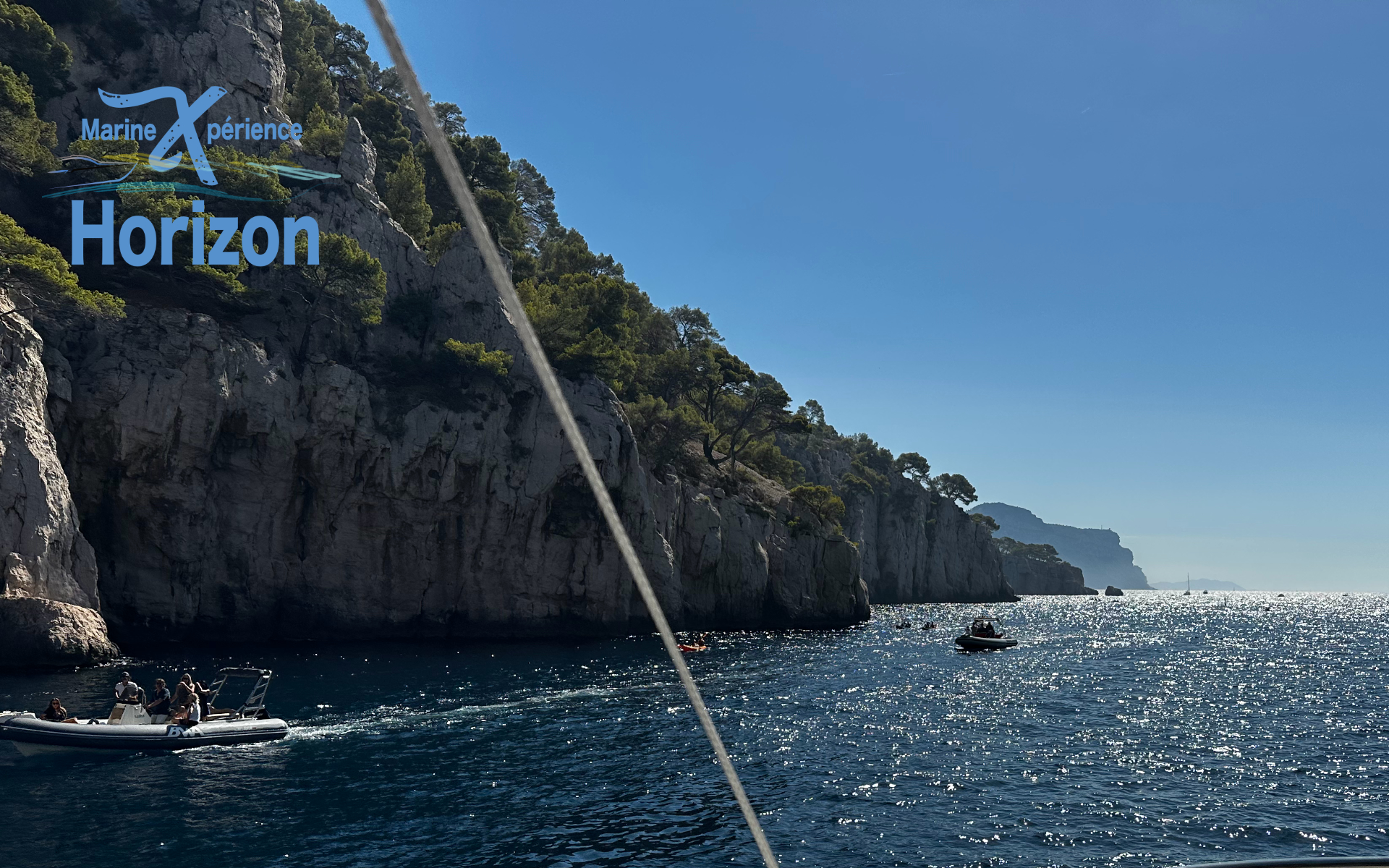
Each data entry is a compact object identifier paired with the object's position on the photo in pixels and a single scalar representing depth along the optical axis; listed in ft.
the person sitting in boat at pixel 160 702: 90.99
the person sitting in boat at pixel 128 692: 88.12
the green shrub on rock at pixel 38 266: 134.00
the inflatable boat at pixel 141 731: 80.84
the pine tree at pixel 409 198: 249.75
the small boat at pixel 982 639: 207.62
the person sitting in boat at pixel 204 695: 93.97
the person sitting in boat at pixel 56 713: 82.93
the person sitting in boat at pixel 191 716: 89.86
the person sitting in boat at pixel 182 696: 90.79
